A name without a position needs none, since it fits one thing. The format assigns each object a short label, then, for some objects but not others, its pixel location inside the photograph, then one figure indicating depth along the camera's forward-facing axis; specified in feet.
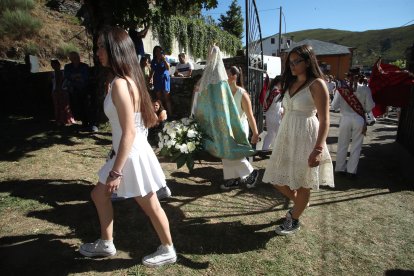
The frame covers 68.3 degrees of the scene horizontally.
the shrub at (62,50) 57.52
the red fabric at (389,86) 19.95
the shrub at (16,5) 60.23
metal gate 18.44
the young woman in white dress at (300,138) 10.07
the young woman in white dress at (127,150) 7.85
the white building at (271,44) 230.07
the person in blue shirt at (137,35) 26.50
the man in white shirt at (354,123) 18.27
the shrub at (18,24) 56.75
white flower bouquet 12.57
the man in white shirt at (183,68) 34.60
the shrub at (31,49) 54.61
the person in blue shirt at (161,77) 27.09
